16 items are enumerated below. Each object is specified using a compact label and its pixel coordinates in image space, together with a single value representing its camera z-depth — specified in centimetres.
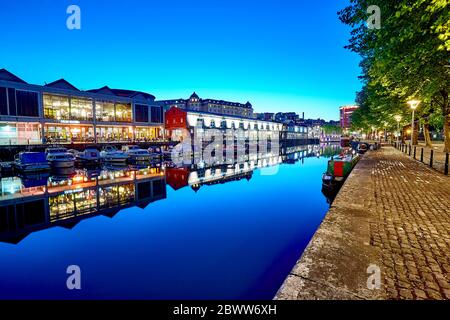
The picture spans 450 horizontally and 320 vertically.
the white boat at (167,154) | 3970
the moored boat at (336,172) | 1650
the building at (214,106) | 12000
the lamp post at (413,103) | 1921
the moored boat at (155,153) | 3641
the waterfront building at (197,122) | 5844
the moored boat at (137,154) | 3312
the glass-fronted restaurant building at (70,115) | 3831
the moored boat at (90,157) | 3045
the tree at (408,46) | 802
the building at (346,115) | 19190
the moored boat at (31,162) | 2385
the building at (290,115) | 17170
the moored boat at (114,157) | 3152
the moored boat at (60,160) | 2534
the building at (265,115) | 16586
